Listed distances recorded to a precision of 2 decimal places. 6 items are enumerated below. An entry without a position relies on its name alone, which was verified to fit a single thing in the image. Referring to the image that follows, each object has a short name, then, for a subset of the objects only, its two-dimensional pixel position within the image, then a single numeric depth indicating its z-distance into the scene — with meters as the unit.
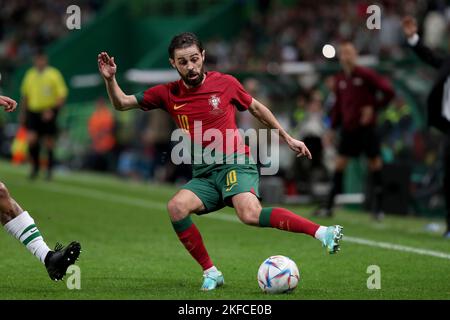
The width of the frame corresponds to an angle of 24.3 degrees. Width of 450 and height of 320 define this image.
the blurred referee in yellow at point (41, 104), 19.20
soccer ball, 7.63
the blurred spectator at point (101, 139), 23.73
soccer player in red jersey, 7.96
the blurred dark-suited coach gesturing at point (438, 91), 11.68
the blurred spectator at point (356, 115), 14.15
